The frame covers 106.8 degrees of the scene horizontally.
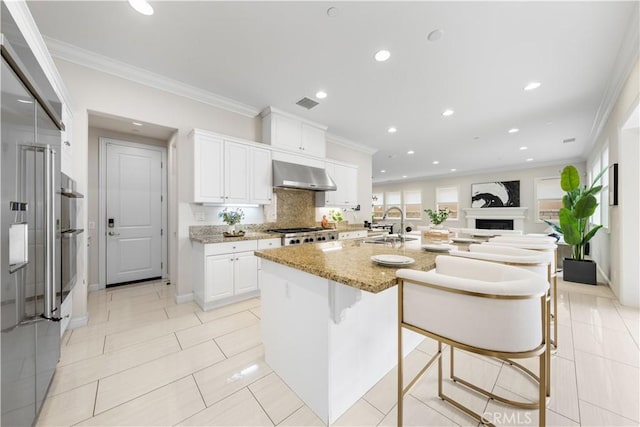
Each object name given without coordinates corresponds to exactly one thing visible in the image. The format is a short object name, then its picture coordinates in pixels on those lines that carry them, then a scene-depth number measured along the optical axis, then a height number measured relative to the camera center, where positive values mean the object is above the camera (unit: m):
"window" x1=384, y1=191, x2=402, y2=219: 11.54 +0.70
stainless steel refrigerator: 1.04 -0.09
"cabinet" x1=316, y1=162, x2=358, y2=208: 4.86 +0.55
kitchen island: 1.35 -0.72
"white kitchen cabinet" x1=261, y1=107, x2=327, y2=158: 3.89 +1.42
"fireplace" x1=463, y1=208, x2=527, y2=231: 8.12 -0.12
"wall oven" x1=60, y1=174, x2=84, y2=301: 1.88 -0.17
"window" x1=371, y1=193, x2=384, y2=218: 12.30 +0.37
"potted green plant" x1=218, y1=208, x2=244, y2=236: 3.43 -0.07
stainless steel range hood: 3.81 +0.62
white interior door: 3.80 +0.01
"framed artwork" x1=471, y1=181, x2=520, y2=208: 8.30 +0.66
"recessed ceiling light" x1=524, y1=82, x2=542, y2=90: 3.07 +1.67
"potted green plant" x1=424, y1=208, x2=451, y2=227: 3.71 -0.07
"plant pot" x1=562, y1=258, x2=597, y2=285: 3.96 -1.00
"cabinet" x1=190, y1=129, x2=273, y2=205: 3.11 +0.61
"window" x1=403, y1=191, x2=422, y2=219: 10.84 +0.40
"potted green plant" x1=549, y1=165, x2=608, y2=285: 3.93 -0.18
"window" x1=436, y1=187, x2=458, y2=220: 9.73 +0.56
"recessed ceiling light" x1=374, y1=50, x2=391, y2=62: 2.51 +1.70
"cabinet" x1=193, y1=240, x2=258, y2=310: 2.96 -0.78
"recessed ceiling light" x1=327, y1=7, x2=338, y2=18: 1.98 +1.71
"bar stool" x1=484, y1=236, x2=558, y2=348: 1.92 -0.28
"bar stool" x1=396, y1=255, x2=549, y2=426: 0.94 -0.43
